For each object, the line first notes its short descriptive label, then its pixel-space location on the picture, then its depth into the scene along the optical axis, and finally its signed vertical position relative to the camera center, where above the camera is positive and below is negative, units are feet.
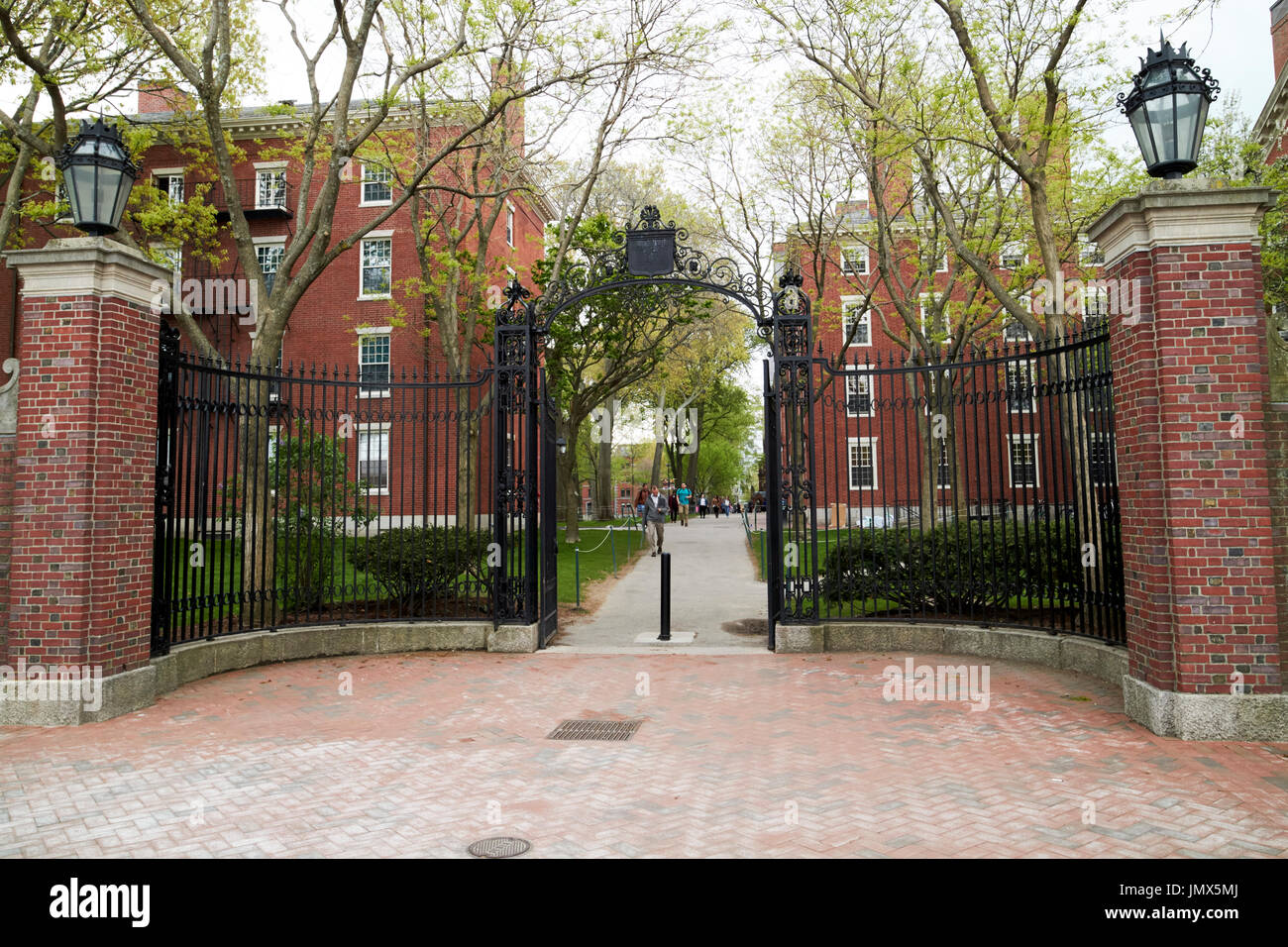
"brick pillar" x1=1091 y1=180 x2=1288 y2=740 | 18.45 +0.86
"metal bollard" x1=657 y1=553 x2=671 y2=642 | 34.12 -3.90
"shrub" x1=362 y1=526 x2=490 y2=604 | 32.22 -1.71
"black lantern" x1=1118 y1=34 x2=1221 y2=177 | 19.21 +9.73
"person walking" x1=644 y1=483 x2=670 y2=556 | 68.69 -0.18
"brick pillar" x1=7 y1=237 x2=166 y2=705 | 21.35 +1.79
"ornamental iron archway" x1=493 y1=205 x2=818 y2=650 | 30.68 +3.67
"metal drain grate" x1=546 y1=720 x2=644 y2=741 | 19.95 -5.56
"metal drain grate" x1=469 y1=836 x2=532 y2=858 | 12.51 -5.34
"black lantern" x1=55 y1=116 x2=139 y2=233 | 22.07 +9.97
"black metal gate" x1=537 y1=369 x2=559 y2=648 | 33.30 -0.45
